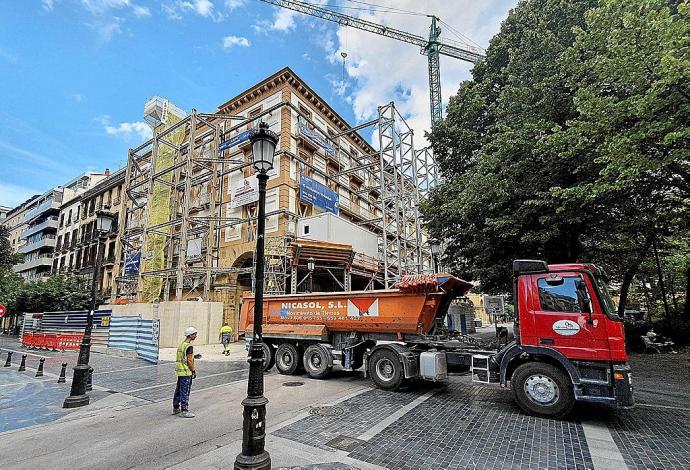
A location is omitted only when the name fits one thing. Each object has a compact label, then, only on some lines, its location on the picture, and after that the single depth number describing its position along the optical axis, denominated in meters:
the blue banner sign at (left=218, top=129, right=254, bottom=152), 25.49
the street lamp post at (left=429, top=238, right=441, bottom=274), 16.61
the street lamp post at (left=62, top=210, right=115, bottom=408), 8.03
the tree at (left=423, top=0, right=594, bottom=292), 12.14
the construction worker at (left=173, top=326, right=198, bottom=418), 7.05
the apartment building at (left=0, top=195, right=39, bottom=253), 58.12
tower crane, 54.70
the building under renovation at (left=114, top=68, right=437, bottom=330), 22.53
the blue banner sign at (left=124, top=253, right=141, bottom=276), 26.62
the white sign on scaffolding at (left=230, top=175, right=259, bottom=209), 23.94
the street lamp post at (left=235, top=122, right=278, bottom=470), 4.14
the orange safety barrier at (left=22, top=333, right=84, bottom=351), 18.91
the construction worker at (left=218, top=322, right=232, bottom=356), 17.75
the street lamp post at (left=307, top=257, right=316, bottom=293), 19.21
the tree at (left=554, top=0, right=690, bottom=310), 7.74
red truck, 6.29
